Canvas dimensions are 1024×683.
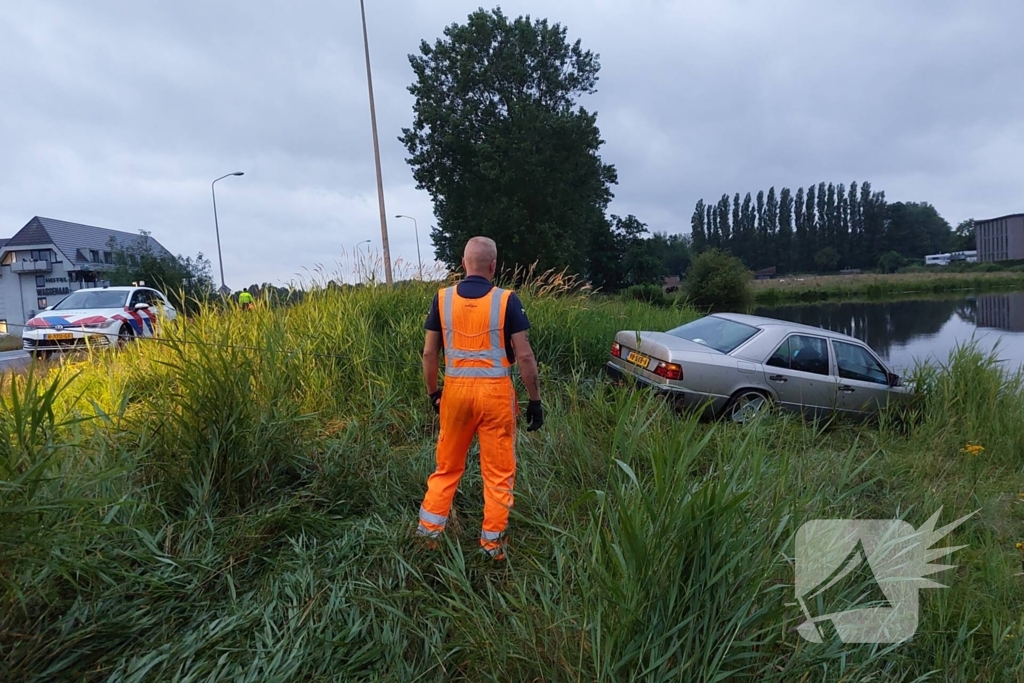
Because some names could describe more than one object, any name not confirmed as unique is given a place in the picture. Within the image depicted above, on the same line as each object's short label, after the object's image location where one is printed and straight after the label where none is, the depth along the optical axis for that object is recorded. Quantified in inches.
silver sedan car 250.1
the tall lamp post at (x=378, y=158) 537.3
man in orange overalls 126.6
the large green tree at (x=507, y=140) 1110.4
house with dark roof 2006.6
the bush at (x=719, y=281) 1488.7
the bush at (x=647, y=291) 1296.8
